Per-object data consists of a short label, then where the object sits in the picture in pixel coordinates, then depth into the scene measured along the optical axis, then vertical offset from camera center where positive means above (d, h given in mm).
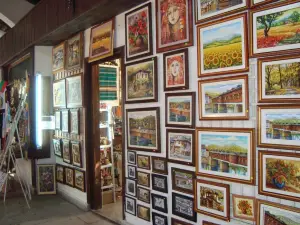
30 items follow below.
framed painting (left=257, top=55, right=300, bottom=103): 2270 +234
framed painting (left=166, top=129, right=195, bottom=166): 3084 -381
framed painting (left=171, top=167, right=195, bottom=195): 3100 -737
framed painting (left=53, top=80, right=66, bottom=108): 5617 +341
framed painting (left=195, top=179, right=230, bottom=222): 2752 -836
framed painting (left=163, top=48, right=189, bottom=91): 3125 +429
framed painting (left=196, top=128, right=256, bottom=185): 2557 -398
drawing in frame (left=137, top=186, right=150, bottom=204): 3682 -1034
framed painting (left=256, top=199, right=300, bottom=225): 2277 -810
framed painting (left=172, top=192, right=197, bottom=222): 3088 -1016
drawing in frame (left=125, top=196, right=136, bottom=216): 3920 -1243
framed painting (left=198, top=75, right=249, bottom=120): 2596 +101
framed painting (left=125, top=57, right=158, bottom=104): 3547 +363
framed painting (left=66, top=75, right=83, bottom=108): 5097 +354
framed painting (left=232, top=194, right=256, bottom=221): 2549 -840
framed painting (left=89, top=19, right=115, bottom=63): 4238 +1026
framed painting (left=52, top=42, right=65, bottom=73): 5625 +1027
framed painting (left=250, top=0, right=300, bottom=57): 2266 +625
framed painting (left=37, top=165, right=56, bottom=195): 5918 -1332
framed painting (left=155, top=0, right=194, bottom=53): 3082 +918
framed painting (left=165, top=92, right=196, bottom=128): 3080 +3
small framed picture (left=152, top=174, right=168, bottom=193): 3410 -831
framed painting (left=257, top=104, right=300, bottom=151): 2273 -135
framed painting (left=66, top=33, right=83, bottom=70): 5047 +1022
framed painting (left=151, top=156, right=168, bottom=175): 3410 -625
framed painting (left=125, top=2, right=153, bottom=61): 3604 +974
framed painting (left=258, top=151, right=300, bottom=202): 2279 -513
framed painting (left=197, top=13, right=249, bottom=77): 2584 +570
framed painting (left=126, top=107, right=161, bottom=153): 3527 -218
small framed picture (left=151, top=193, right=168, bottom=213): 3418 -1061
